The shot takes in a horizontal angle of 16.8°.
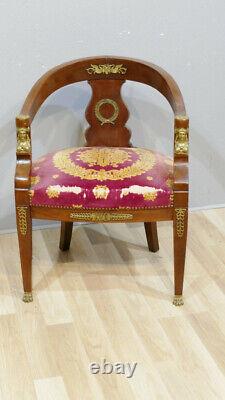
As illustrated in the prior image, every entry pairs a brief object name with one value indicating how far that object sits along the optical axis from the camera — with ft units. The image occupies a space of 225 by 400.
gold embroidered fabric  8.84
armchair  8.70
